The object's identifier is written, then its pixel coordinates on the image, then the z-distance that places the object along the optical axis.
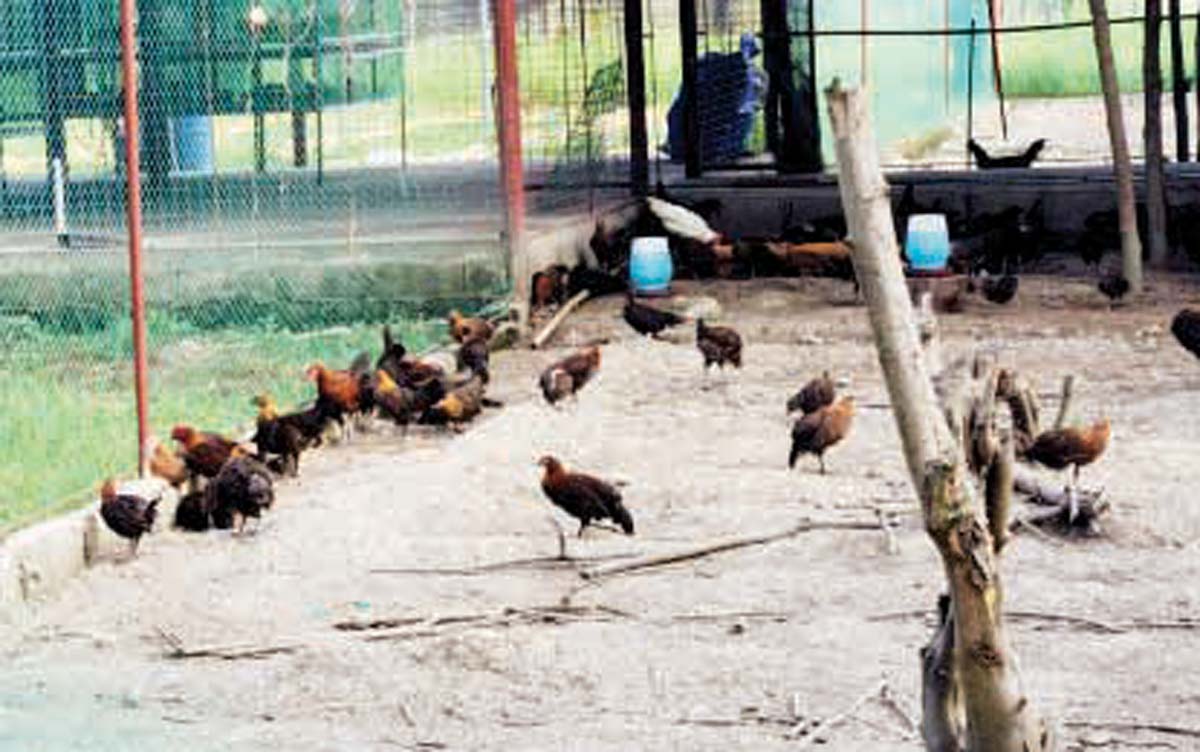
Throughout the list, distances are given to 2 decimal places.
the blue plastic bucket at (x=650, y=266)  19.62
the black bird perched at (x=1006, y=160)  24.31
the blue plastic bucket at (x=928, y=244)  19.88
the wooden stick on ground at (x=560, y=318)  17.55
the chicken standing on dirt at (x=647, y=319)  17.28
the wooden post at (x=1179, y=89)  22.34
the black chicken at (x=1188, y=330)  15.04
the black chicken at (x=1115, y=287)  18.34
